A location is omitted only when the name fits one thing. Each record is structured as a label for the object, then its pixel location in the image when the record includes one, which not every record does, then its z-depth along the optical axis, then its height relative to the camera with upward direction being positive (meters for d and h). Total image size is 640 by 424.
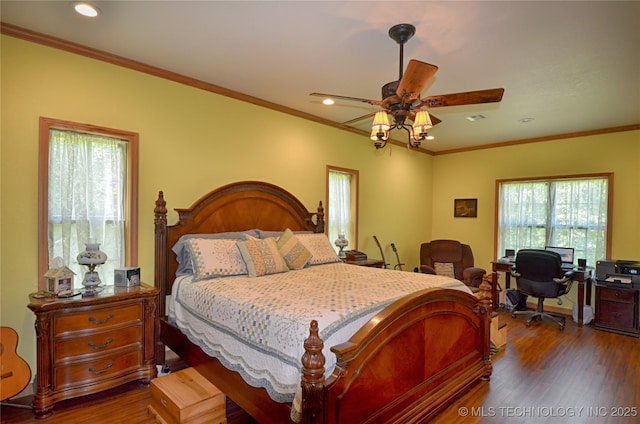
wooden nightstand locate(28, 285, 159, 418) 2.33 -1.03
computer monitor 4.94 -0.59
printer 4.27 -0.76
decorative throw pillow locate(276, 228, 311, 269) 3.41 -0.45
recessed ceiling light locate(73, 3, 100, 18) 2.20 +1.27
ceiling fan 2.27 +0.76
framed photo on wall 6.24 +0.05
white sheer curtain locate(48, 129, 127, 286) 2.76 +0.06
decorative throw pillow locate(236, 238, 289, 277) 3.07 -0.47
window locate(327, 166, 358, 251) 4.97 +0.07
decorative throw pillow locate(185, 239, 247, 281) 2.91 -0.46
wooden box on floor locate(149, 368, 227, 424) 2.06 -1.21
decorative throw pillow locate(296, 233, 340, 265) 3.78 -0.46
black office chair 4.37 -0.85
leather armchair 5.64 -0.78
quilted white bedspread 1.83 -0.65
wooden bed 1.69 -0.92
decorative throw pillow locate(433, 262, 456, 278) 5.62 -0.98
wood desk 4.53 -0.96
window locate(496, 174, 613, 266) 4.95 -0.03
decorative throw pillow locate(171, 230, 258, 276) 3.16 -0.45
